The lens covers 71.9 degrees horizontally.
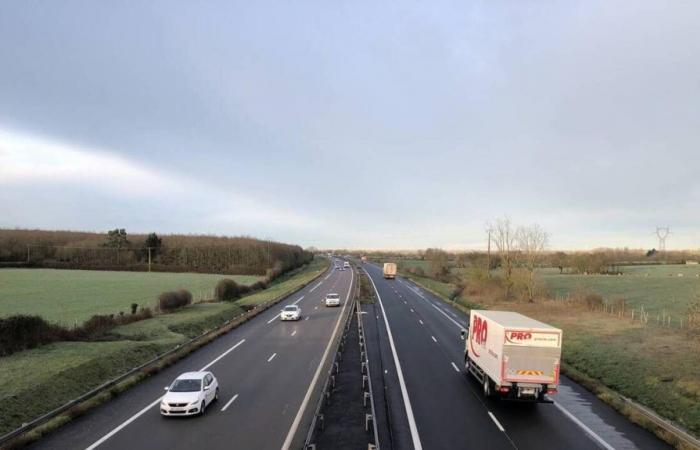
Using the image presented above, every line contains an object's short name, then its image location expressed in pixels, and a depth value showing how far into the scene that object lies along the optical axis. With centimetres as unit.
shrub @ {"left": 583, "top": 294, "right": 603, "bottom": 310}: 5069
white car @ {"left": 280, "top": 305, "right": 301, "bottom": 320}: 4188
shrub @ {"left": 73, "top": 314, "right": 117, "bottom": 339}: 3142
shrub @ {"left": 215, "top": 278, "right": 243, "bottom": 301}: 5884
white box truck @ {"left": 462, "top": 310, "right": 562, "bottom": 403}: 1761
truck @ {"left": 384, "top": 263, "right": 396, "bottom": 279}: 10412
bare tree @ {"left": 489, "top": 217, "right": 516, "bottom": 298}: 6524
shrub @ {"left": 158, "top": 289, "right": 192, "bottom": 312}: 4691
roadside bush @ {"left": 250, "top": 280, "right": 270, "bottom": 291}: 7589
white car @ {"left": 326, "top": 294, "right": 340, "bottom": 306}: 5222
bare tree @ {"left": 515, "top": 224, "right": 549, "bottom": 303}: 6118
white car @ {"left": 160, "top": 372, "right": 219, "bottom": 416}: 1689
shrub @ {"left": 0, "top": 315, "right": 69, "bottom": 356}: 2628
